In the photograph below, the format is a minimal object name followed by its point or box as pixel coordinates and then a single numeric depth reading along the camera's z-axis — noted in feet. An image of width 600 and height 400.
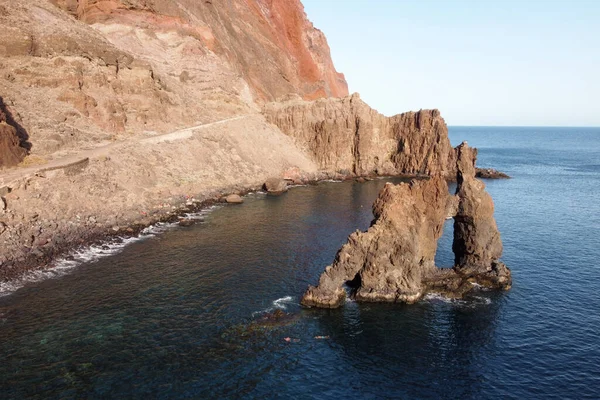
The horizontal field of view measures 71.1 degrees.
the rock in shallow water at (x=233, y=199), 272.92
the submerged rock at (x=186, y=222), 221.25
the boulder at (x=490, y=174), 410.31
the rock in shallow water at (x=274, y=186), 310.86
